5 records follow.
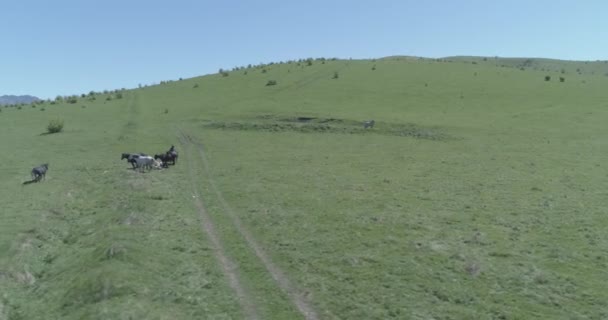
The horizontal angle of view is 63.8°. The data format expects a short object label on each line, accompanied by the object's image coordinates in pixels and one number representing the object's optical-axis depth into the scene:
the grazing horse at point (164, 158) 36.69
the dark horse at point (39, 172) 31.70
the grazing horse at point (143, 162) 34.97
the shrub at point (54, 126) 53.56
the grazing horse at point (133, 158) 35.49
